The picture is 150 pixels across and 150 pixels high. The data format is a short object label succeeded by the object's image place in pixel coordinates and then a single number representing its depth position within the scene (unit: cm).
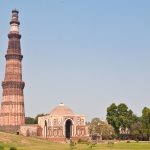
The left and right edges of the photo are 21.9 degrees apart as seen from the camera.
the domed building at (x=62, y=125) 10931
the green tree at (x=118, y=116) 10531
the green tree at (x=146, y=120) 10075
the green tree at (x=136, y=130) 10861
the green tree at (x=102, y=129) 11785
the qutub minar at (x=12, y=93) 11794
